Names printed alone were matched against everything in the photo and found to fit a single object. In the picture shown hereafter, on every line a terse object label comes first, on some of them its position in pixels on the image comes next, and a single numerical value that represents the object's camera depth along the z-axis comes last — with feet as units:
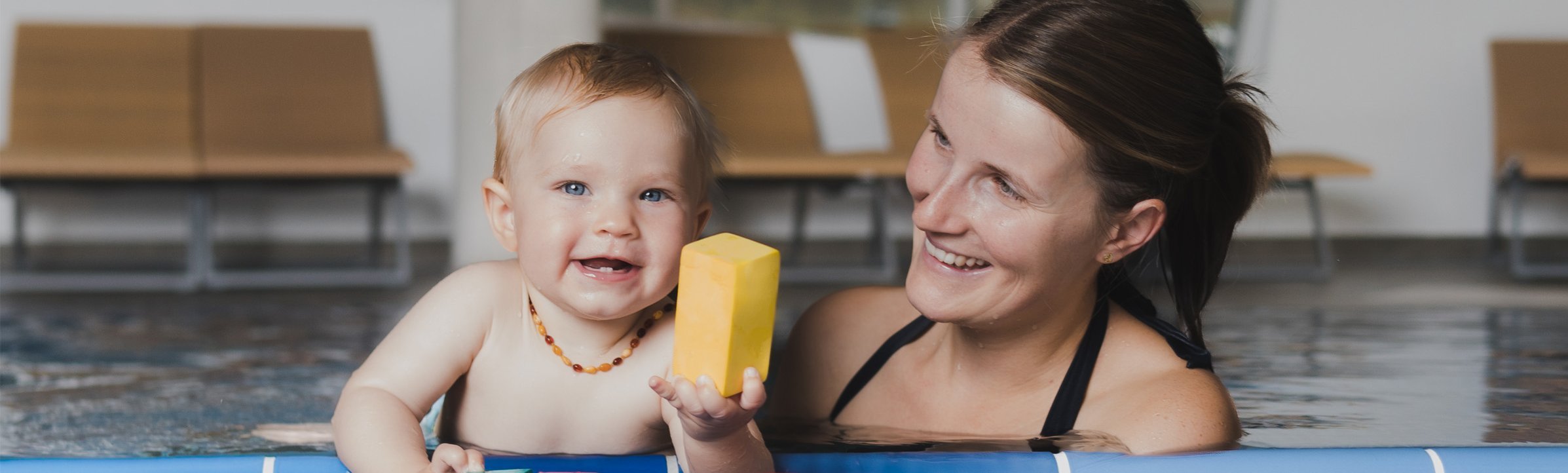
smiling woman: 4.73
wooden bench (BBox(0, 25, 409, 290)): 19.07
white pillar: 18.44
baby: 4.58
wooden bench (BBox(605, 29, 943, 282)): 22.93
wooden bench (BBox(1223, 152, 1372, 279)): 20.57
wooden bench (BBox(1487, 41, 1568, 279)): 22.97
